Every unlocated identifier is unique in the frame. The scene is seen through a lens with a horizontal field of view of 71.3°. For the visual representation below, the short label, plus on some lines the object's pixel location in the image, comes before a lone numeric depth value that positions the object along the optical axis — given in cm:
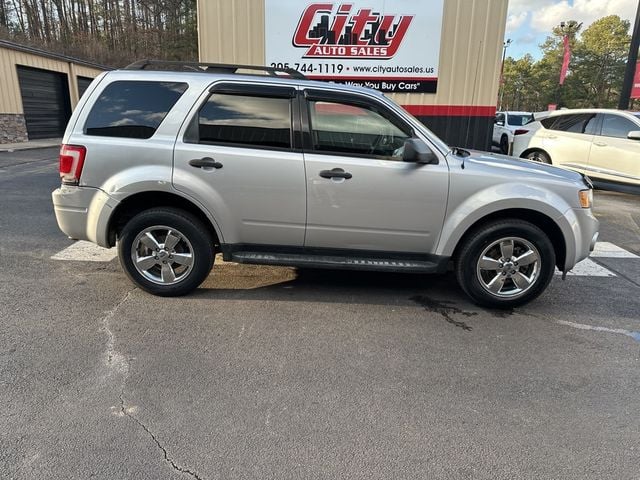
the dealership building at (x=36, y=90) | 1633
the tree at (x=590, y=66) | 5088
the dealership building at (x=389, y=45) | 785
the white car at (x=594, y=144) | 894
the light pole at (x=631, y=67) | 1244
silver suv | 380
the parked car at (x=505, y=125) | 1579
